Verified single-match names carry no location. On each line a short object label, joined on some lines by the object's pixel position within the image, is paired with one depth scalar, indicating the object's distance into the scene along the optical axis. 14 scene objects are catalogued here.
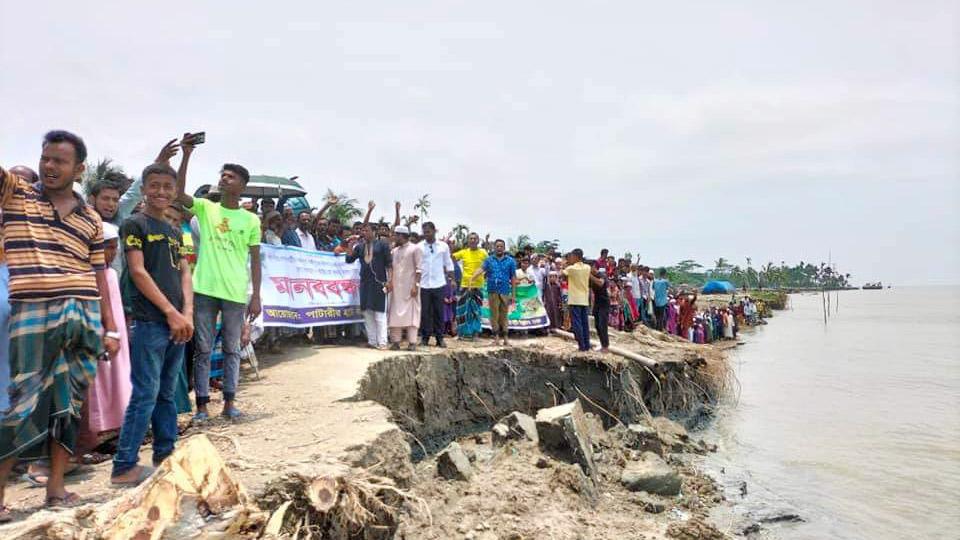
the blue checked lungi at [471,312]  9.85
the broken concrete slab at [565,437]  5.96
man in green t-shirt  4.09
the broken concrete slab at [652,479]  6.31
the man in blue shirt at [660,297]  15.71
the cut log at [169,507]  2.05
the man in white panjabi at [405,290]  7.91
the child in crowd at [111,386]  3.35
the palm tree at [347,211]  24.90
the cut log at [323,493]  2.77
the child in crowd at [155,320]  2.94
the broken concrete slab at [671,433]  8.43
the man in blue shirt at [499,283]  9.28
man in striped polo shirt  2.48
